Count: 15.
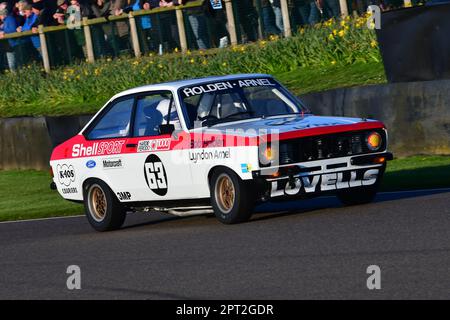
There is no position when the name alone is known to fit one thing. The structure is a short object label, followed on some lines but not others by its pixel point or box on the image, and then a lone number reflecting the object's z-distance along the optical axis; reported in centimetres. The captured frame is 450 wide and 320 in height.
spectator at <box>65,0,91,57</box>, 2758
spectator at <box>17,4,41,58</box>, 2839
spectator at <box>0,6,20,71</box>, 2931
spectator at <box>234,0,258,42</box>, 2442
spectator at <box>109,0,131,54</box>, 2683
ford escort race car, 1151
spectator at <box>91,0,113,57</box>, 2741
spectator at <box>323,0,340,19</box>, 2264
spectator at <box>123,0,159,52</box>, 2639
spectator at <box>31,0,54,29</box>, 2827
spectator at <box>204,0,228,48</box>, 2461
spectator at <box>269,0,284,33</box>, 2358
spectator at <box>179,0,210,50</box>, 2522
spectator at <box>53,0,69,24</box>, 2812
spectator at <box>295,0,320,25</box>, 2300
